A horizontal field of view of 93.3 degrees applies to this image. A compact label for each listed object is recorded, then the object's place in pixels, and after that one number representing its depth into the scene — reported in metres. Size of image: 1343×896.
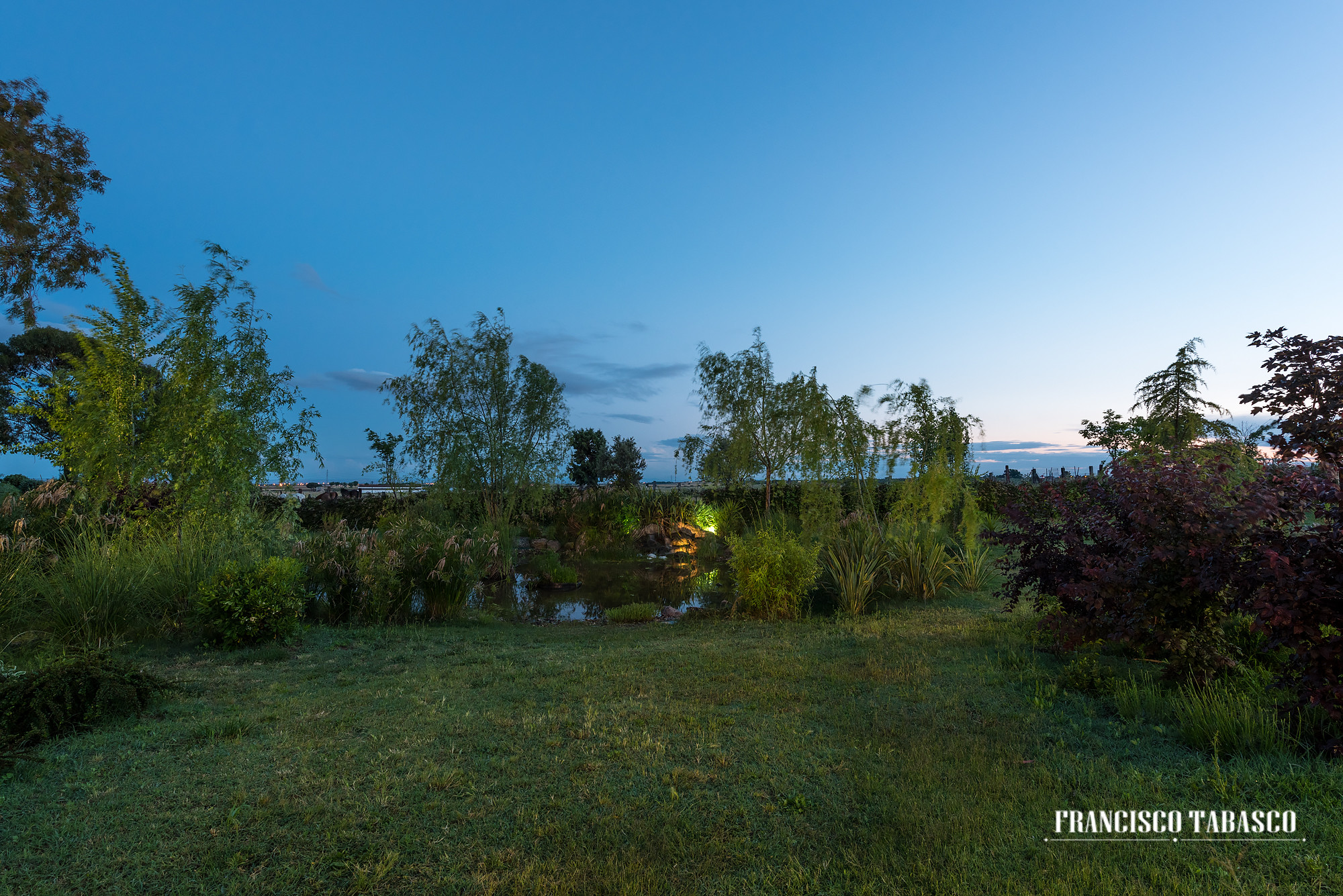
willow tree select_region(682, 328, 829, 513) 15.72
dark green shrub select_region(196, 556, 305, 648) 6.24
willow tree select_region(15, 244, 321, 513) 7.91
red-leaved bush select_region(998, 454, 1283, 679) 3.85
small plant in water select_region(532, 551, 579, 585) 12.99
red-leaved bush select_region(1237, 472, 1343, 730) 3.24
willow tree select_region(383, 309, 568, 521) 17.31
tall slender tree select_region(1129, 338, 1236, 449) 22.61
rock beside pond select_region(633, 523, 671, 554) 17.95
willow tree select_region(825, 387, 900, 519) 12.59
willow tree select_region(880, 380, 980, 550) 10.22
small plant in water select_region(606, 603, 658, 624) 9.10
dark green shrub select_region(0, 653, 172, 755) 3.80
